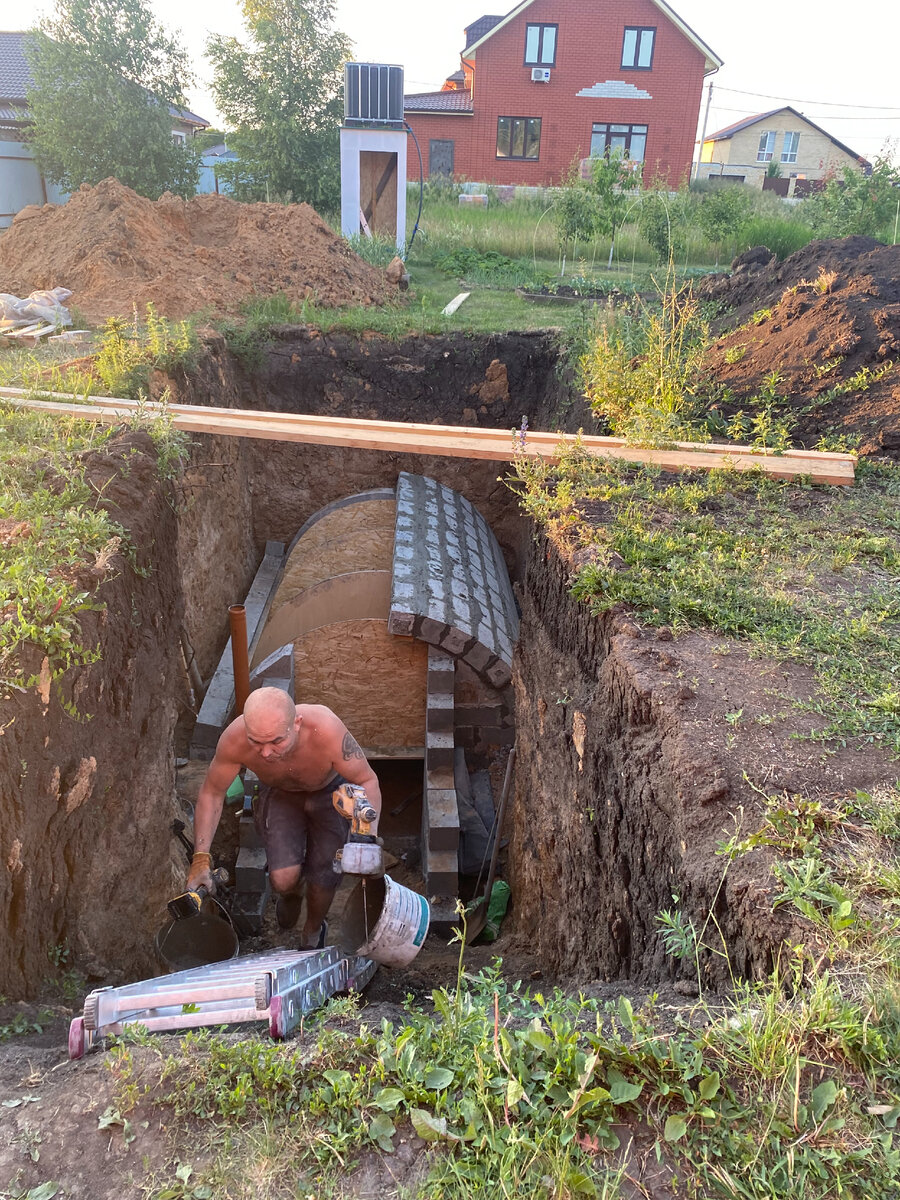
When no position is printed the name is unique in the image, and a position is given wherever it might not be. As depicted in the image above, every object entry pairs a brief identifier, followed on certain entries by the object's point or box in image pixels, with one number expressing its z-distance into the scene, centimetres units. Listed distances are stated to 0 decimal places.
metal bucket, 340
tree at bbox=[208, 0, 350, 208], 1962
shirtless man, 358
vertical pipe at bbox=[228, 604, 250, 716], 591
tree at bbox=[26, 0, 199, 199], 1691
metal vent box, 1327
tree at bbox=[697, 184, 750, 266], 1398
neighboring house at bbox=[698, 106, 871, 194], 3794
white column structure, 1314
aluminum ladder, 213
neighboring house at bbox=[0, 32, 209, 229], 1933
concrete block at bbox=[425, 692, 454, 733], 553
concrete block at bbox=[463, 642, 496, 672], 560
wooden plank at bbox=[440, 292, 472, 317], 1005
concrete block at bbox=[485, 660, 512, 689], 571
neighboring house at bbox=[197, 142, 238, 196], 2613
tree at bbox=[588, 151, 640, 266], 1382
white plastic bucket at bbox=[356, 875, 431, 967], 339
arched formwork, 550
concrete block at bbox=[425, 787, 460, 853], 507
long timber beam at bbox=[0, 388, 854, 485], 512
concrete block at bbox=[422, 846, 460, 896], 511
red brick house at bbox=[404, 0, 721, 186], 2456
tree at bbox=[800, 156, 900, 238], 1229
